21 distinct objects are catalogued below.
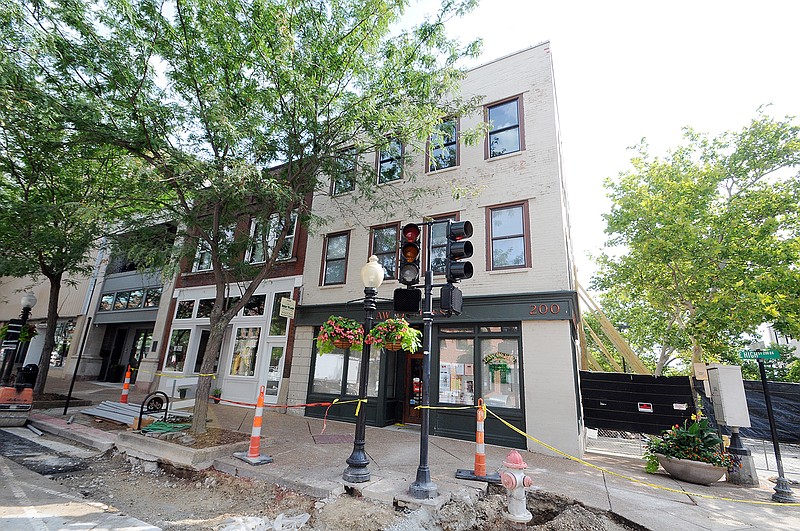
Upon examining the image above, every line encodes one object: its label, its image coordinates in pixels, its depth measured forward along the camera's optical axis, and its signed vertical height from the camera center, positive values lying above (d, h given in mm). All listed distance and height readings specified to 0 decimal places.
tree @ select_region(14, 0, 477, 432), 7832 +6057
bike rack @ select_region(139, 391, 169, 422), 9662 -1369
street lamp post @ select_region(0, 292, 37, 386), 12855 +1081
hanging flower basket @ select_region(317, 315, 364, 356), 6480 +508
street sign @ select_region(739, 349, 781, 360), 6916 +605
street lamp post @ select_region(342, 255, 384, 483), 5702 -383
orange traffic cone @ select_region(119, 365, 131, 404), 10991 -1068
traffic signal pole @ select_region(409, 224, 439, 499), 5109 -837
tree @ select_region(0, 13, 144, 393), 7375 +4660
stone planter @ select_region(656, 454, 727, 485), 6684 -1537
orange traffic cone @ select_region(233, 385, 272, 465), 6668 -1506
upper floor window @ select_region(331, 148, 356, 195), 10517 +5524
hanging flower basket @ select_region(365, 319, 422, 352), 6125 +512
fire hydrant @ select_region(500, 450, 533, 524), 4711 -1408
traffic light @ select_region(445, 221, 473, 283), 5785 +1839
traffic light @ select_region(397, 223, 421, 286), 5965 +1774
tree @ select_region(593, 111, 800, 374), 13320 +5587
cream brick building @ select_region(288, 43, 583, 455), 9086 +2549
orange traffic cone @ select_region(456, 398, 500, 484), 5938 -1400
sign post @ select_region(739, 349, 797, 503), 5992 -748
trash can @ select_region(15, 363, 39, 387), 11797 -821
